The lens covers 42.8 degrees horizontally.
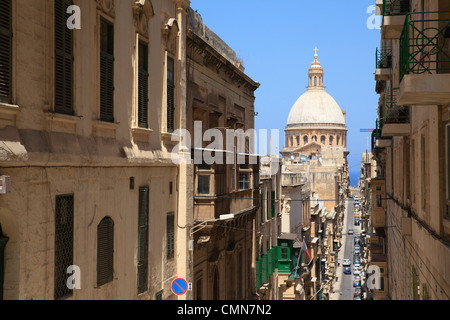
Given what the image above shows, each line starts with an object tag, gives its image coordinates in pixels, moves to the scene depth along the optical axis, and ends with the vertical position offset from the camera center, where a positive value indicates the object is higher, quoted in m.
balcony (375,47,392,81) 22.47 +4.47
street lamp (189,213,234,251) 14.52 -1.23
